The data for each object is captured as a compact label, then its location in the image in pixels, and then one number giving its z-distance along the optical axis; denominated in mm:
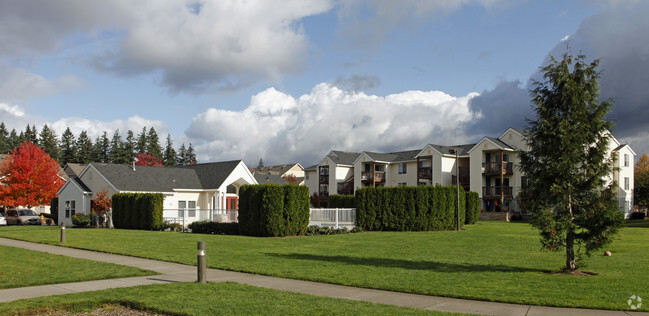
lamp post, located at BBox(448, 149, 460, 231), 33250
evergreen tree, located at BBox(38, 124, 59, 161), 116375
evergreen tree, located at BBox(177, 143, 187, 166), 130500
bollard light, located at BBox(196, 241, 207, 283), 11359
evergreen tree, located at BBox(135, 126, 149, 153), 118875
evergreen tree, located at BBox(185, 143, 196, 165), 131375
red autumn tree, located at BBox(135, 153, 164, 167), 84875
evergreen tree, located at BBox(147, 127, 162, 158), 120869
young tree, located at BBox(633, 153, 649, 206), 68000
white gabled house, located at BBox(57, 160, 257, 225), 41625
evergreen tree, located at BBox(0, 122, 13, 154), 114794
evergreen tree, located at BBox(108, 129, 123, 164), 111750
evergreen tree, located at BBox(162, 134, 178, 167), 126000
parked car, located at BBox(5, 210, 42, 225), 44438
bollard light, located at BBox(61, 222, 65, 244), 22397
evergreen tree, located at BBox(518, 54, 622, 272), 13031
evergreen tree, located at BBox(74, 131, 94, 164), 114125
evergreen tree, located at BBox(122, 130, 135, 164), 112062
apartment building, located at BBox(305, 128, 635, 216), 57219
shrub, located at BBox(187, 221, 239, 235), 30344
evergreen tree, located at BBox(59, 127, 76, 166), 115475
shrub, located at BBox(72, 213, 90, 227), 37938
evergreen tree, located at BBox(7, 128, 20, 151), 124812
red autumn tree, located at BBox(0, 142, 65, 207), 47909
